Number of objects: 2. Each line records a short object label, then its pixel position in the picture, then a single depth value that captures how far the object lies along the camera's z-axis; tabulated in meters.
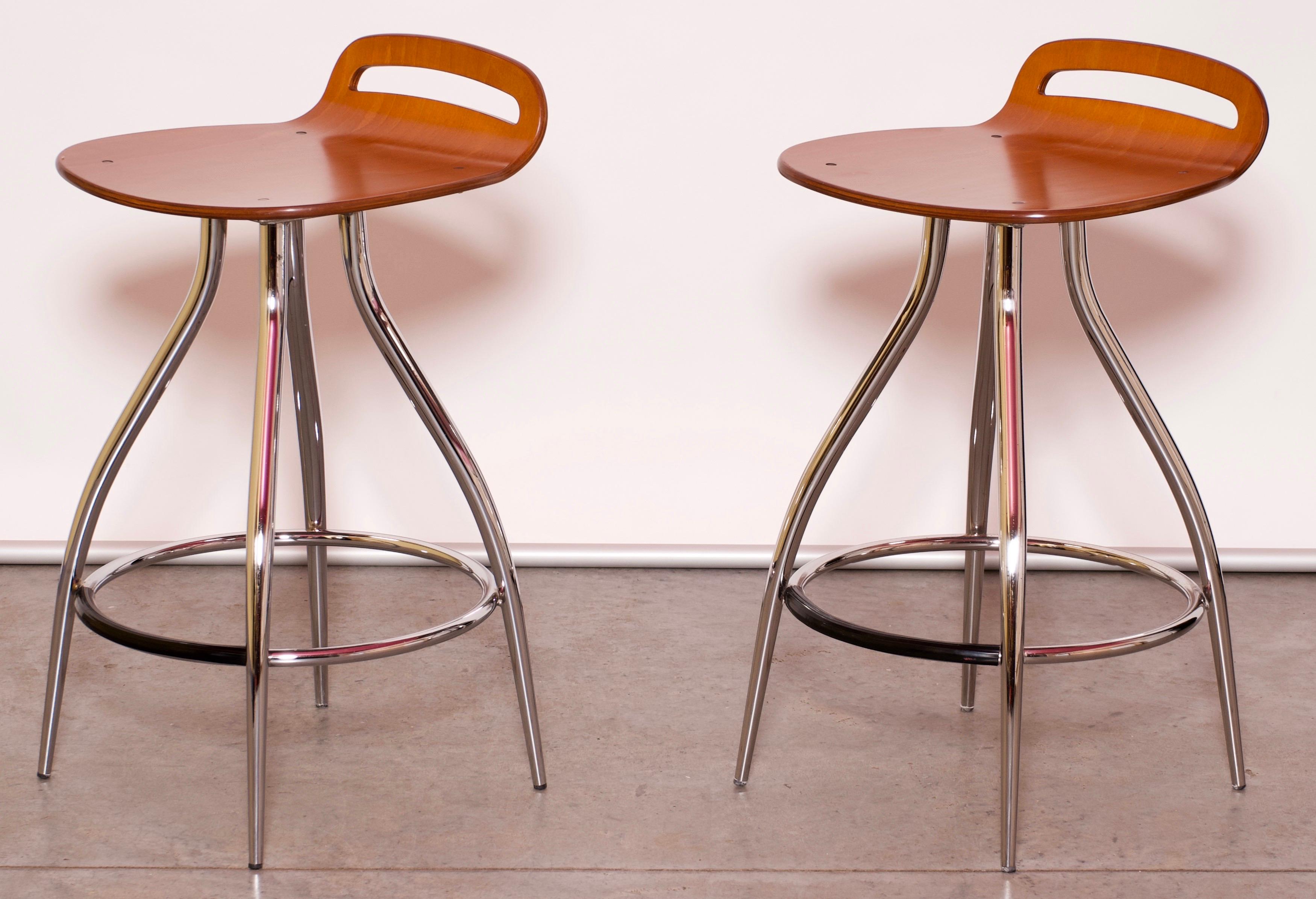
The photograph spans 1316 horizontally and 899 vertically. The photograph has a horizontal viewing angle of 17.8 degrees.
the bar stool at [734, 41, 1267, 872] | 3.90
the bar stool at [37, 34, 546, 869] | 3.91
